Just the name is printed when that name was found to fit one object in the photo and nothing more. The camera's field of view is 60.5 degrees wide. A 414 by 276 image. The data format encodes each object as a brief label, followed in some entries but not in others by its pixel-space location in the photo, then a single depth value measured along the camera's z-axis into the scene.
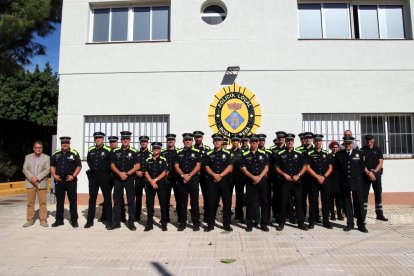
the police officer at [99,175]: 7.24
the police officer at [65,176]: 7.32
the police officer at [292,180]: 6.91
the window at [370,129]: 10.04
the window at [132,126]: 10.18
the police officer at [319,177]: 7.02
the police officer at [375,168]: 7.66
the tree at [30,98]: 25.30
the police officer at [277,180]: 7.22
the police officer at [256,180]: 6.88
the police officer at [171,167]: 7.32
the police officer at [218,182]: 6.88
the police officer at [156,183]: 6.95
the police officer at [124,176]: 7.15
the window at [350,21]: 10.43
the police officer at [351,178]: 6.74
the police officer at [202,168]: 7.29
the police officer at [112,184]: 7.41
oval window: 10.39
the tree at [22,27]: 11.59
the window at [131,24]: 10.58
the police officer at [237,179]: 7.49
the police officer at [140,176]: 7.27
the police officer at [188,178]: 6.96
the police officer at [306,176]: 7.13
